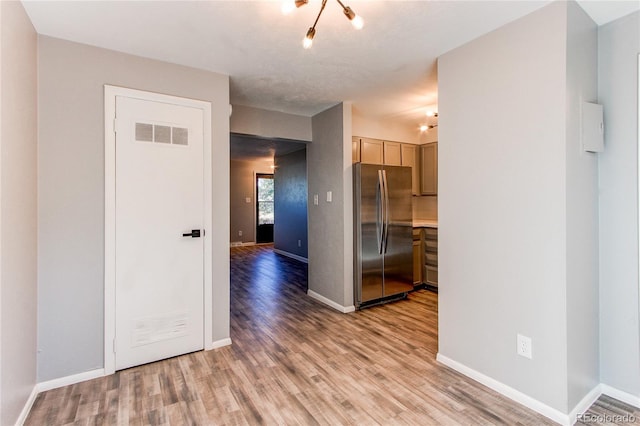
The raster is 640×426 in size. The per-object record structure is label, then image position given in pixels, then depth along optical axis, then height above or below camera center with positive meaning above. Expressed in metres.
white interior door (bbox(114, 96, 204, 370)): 2.43 -0.13
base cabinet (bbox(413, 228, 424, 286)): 4.52 -0.67
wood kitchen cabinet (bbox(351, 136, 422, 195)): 4.35 +0.89
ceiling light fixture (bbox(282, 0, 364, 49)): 1.56 +1.03
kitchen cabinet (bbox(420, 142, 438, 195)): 4.88 +0.72
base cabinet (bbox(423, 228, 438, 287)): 4.39 -0.62
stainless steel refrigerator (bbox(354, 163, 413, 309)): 3.76 -0.24
